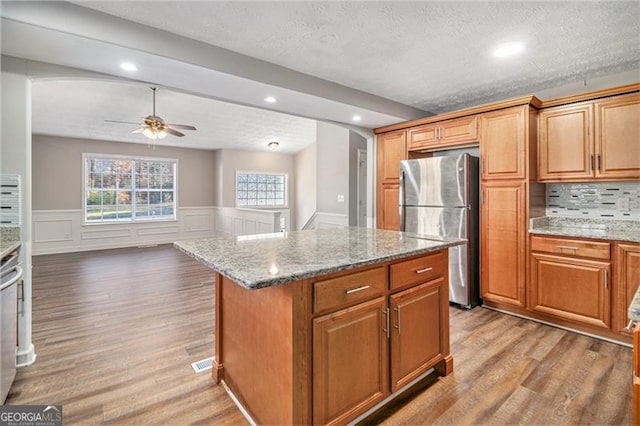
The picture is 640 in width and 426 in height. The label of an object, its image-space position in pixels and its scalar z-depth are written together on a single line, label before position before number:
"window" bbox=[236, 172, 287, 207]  8.52
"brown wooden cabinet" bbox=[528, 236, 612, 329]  2.66
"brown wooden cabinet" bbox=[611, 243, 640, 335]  2.51
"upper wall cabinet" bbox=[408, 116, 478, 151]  3.48
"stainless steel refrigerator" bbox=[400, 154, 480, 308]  3.37
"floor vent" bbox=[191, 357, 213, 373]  2.22
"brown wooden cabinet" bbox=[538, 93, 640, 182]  2.70
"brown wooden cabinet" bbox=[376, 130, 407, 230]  4.24
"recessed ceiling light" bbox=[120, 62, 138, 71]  2.41
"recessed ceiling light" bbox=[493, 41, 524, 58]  2.49
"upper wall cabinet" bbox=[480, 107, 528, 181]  3.07
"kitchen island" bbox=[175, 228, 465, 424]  1.42
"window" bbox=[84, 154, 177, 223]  7.01
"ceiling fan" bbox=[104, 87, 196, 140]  4.71
